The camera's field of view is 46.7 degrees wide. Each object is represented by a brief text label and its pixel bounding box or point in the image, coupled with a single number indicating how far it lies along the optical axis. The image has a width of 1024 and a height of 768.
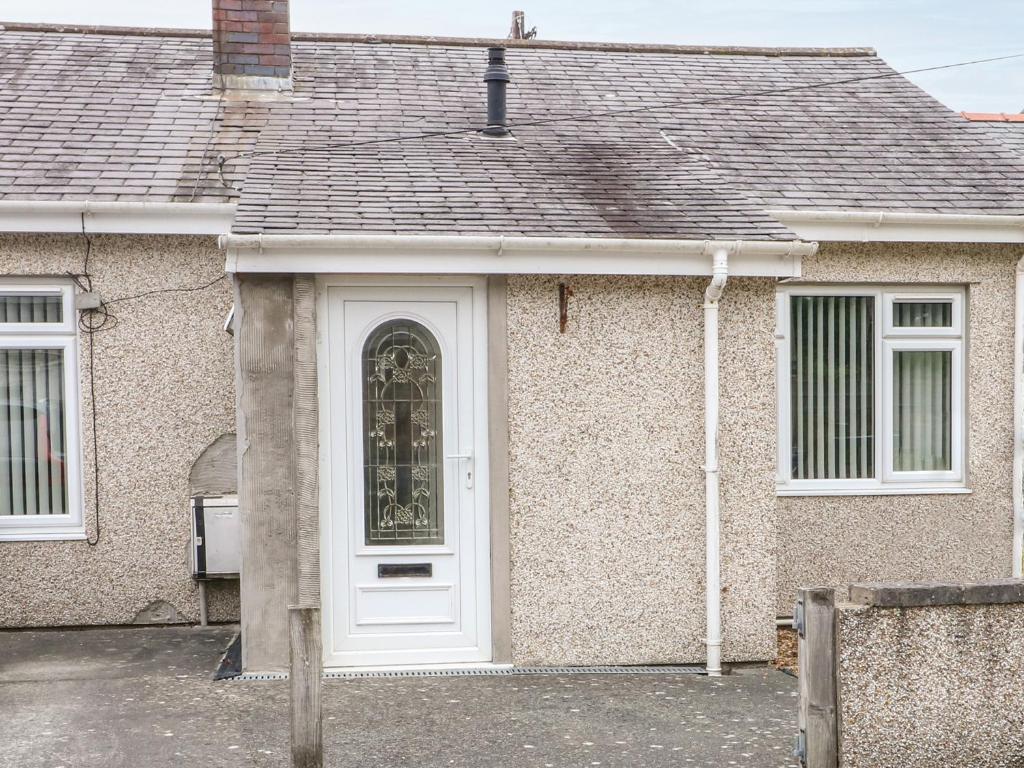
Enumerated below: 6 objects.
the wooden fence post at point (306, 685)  4.93
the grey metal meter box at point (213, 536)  8.45
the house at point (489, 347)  7.52
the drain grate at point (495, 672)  7.34
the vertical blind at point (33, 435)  8.84
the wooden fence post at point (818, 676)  5.29
